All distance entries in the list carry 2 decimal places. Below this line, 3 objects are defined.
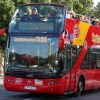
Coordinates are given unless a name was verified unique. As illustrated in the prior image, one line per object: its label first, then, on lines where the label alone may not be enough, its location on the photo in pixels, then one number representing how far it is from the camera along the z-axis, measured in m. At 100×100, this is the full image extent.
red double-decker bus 15.98
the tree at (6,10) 31.58
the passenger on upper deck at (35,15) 16.56
